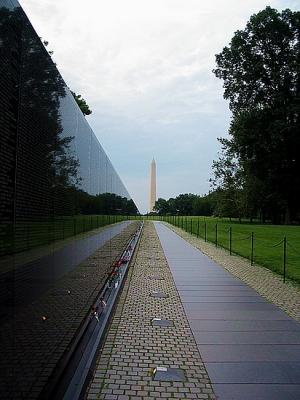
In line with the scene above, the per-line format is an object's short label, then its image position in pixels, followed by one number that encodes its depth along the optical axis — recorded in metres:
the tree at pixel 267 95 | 45.84
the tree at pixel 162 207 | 132.50
